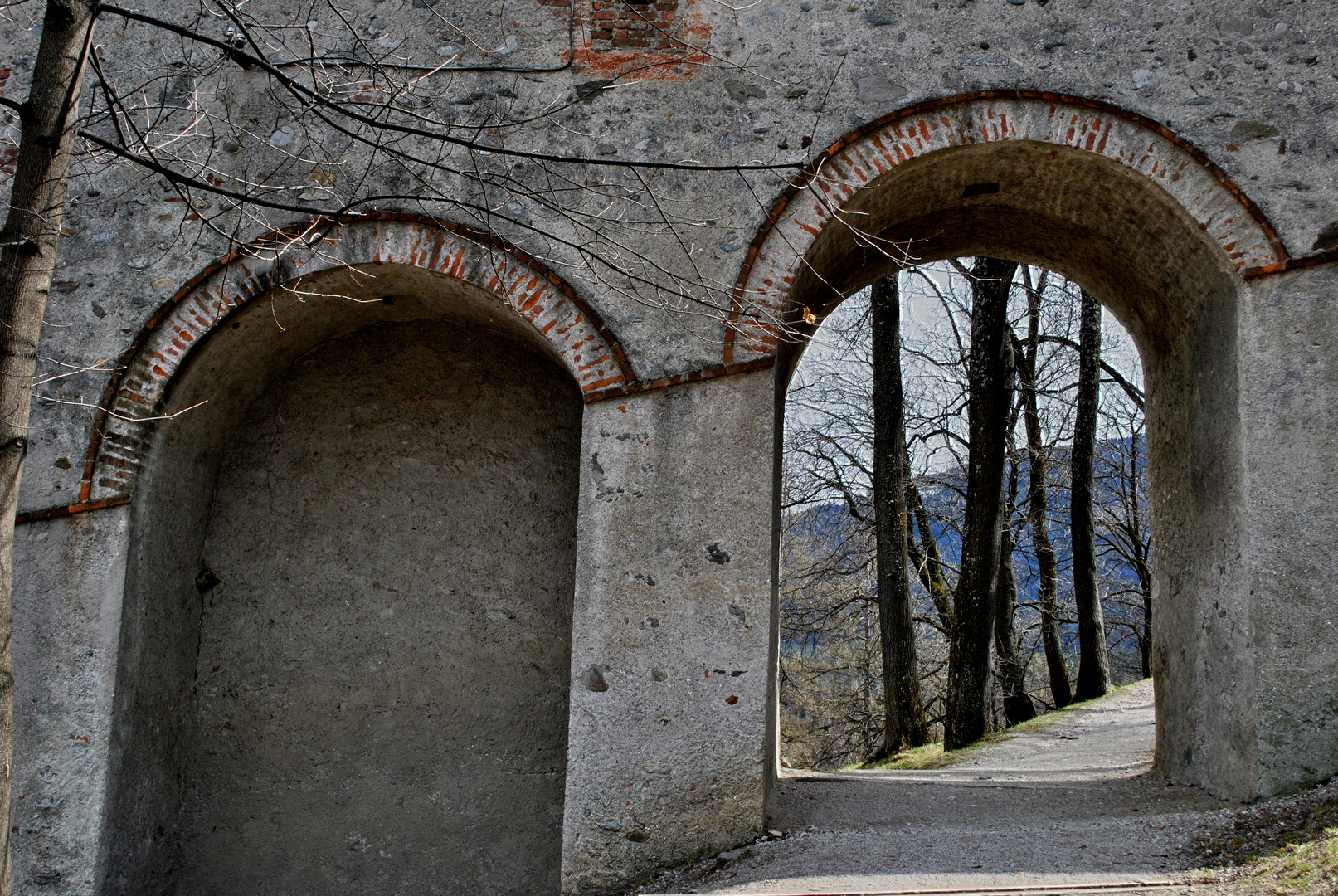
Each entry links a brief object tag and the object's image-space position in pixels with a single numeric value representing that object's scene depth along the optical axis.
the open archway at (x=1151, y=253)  5.41
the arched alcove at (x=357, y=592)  5.98
